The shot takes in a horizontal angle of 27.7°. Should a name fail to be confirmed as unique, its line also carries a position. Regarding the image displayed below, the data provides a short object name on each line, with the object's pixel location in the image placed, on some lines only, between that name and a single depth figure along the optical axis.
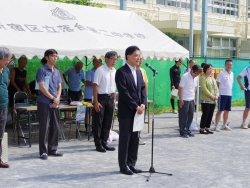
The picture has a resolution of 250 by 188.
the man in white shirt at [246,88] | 13.69
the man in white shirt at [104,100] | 9.84
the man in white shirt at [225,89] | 13.20
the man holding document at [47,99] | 9.06
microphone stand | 7.87
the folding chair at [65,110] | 11.40
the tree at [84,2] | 20.70
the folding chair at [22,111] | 10.65
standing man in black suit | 7.71
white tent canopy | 10.01
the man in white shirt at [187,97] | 11.83
